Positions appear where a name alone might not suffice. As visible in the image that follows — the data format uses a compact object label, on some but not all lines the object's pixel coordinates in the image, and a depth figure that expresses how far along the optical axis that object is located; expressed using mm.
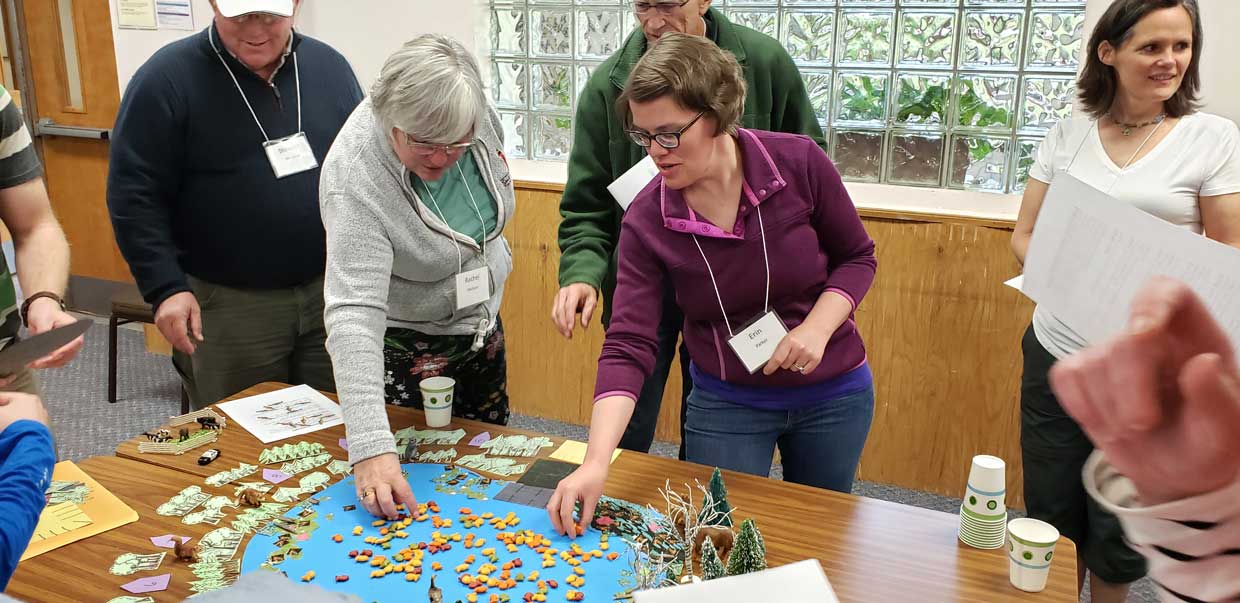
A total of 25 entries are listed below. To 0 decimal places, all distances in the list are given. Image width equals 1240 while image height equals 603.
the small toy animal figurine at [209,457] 1669
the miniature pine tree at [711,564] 1233
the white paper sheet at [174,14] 3855
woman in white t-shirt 1939
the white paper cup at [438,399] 1786
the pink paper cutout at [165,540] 1404
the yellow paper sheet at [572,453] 1703
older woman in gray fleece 1569
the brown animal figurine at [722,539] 1321
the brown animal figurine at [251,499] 1521
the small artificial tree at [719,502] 1373
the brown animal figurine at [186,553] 1365
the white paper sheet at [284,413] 1814
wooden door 4277
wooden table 1295
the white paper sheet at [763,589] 1156
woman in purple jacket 1543
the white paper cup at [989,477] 1346
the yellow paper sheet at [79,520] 1408
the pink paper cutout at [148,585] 1291
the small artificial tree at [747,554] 1229
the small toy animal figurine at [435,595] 1256
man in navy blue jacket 2094
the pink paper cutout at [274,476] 1611
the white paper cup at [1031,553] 1253
